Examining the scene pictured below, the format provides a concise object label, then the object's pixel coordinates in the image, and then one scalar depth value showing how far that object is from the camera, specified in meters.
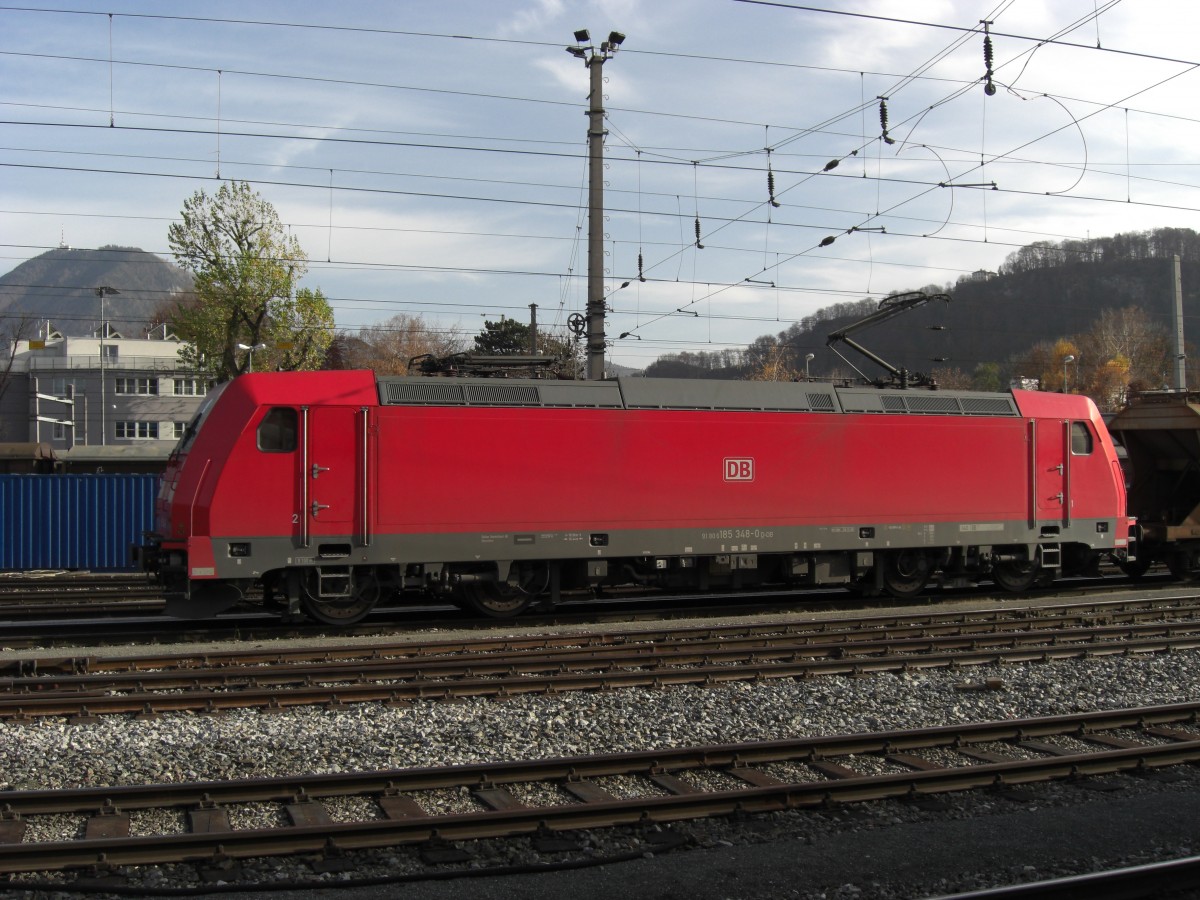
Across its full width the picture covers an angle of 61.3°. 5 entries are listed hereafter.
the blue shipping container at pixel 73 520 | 22.44
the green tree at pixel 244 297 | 40.91
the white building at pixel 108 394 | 68.44
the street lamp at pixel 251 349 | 38.94
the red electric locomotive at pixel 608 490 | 12.93
